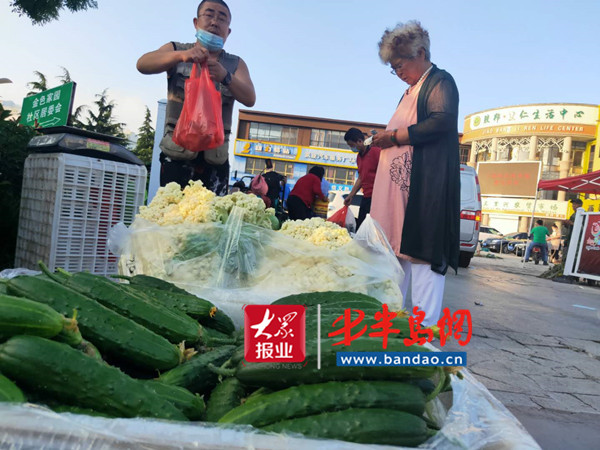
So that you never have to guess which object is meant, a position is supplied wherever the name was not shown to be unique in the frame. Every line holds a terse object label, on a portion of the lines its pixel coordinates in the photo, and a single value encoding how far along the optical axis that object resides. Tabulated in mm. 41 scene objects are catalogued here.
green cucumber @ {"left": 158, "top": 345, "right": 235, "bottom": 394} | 1253
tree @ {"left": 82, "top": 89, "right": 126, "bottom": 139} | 26219
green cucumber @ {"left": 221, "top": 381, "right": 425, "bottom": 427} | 1015
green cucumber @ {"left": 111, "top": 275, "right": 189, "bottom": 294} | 1898
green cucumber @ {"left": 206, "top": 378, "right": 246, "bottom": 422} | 1146
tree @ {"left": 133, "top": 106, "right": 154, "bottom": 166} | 35281
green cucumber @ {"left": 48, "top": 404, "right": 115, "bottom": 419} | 977
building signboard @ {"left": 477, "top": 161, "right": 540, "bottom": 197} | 34406
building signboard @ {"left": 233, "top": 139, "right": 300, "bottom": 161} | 47594
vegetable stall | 865
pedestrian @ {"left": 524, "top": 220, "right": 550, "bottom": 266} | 19203
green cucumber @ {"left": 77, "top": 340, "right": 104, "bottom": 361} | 1161
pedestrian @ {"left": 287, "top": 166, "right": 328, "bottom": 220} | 8773
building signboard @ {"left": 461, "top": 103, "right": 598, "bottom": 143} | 43000
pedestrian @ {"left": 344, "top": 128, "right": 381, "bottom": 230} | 5203
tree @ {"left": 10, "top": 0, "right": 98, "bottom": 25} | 9539
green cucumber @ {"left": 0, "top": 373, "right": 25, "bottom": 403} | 880
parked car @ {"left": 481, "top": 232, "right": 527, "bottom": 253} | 31609
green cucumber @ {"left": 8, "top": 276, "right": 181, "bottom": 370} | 1260
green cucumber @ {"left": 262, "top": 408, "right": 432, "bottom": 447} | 957
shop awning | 13930
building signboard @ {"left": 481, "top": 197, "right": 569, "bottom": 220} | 42500
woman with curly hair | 3049
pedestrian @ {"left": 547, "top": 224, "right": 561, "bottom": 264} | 20703
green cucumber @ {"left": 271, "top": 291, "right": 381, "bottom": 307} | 1750
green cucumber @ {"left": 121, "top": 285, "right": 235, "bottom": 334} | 1689
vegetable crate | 3359
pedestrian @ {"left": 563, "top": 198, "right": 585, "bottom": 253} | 12703
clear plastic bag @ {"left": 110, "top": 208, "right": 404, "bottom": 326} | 2385
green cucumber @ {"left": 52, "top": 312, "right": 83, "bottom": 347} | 1135
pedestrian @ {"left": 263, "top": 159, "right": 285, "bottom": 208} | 11867
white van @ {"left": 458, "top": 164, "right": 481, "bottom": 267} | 11289
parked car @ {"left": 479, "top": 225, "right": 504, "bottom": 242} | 35538
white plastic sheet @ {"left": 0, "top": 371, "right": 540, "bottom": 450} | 809
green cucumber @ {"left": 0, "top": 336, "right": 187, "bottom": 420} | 987
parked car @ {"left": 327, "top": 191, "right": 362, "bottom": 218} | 13688
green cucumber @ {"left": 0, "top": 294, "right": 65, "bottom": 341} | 1051
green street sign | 6730
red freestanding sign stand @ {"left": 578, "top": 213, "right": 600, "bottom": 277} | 11711
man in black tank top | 3219
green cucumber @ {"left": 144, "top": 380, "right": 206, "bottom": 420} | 1093
